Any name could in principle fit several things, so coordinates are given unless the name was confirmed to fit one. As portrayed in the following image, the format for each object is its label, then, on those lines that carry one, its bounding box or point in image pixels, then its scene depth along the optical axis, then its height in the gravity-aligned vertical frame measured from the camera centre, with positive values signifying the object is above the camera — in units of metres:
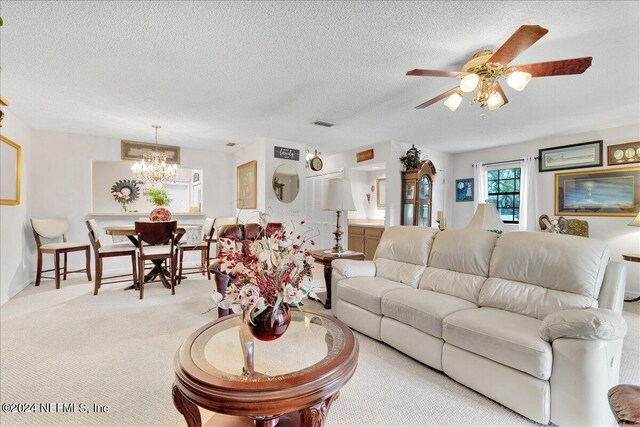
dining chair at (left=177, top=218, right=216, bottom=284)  4.36 -0.54
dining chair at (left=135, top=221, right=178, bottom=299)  3.60 -0.38
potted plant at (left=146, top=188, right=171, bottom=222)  4.20 +0.14
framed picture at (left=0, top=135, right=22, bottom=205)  3.45 +0.51
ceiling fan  1.61 +0.92
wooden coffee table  1.05 -0.67
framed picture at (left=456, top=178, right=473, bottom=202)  5.95 +0.42
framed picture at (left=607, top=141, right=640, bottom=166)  3.95 +0.77
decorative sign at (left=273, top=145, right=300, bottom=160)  5.12 +1.03
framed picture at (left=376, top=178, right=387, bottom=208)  6.44 +0.41
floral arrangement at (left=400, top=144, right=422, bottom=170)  5.15 +0.91
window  5.33 +0.34
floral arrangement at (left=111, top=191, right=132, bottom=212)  5.07 +0.25
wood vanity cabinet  5.47 -0.55
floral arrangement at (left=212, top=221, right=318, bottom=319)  1.25 -0.28
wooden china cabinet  5.14 +0.30
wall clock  6.10 +1.00
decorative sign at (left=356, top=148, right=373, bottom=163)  5.60 +1.08
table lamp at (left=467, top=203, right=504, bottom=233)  2.71 -0.09
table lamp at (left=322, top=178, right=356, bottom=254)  3.40 +0.16
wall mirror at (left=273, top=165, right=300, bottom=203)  5.16 +0.50
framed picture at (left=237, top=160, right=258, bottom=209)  5.32 +0.50
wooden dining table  3.93 -0.44
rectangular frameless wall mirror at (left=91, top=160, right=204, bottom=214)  6.36 +0.58
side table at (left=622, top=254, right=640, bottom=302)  3.31 -0.55
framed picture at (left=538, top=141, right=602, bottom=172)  4.31 +0.83
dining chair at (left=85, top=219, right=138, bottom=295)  3.69 -0.52
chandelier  4.65 +0.66
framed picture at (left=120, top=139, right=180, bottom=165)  5.21 +1.14
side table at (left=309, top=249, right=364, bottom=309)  3.21 -0.55
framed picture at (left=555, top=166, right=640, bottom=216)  3.99 +0.25
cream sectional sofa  1.46 -0.69
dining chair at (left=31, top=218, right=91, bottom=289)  4.01 -0.46
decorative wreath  6.04 +0.50
